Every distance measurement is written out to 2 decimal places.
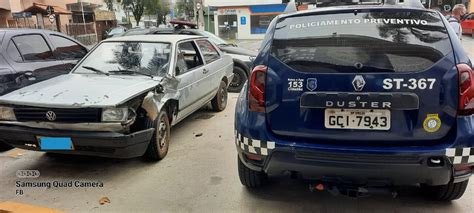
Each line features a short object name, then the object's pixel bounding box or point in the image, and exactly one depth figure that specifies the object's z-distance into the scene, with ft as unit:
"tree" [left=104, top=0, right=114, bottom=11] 155.63
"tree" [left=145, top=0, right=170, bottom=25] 150.06
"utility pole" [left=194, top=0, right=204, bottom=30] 86.53
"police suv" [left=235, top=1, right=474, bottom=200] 8.21
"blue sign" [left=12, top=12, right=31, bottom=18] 86.84
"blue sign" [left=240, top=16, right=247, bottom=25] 111.76
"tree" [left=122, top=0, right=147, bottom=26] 144.56
